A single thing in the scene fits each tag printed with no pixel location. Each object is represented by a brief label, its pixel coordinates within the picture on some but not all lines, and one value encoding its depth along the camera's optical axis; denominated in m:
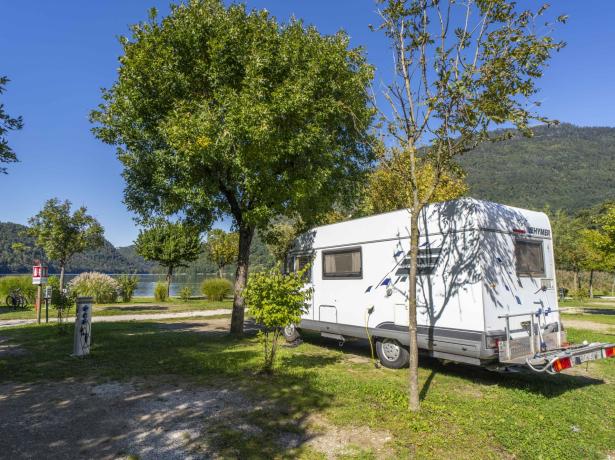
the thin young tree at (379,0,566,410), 5.34
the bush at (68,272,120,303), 24.11
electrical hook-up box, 8.88
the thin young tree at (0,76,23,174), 8.83
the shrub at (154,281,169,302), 28.16
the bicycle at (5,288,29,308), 21.30
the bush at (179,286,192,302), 28.36
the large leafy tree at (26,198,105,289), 23.08
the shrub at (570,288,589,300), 25.89
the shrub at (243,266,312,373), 7.06
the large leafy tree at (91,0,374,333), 9.70
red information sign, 13.55
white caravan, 6.63
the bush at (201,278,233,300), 28.78
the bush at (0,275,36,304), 24.70
